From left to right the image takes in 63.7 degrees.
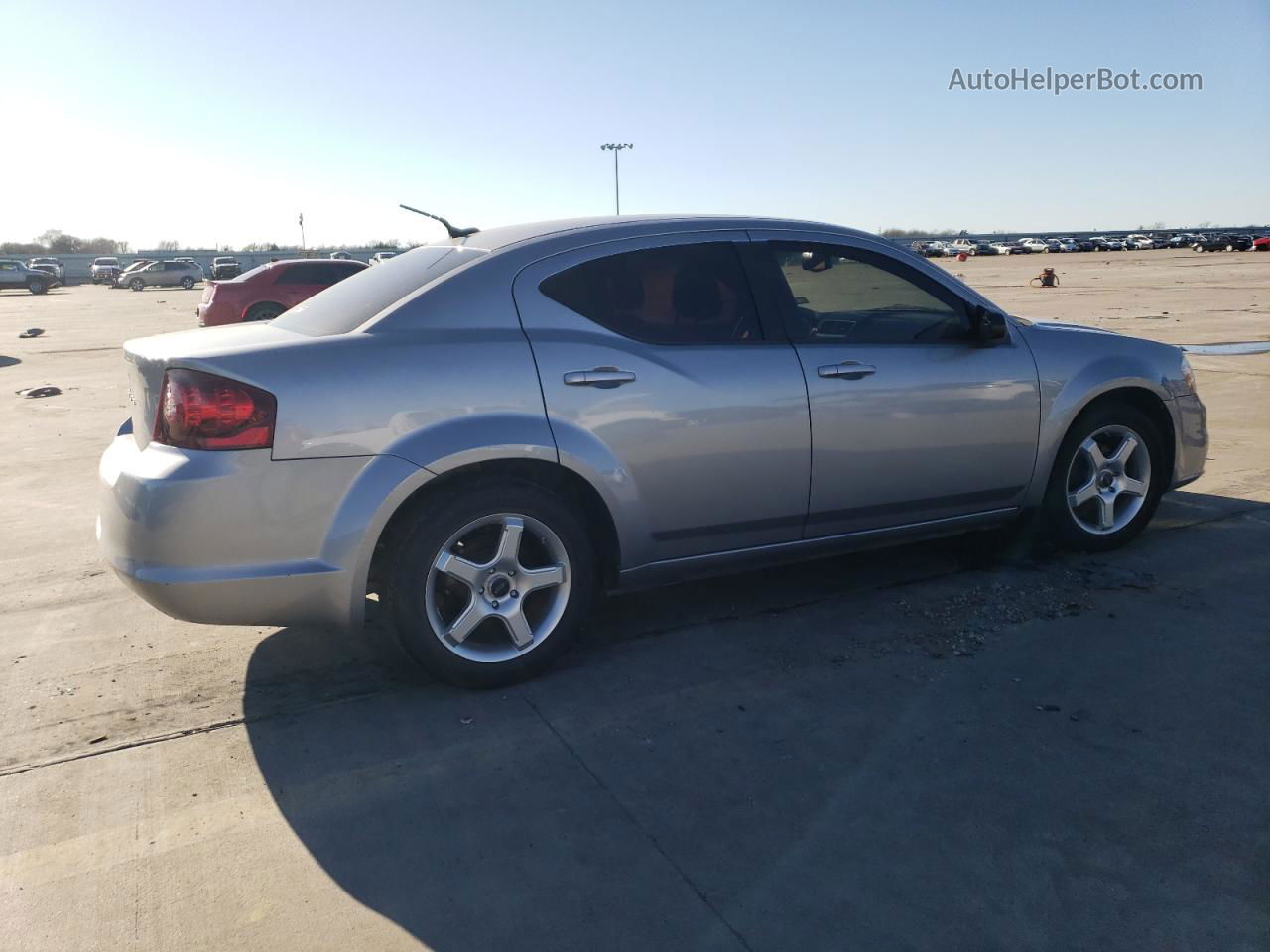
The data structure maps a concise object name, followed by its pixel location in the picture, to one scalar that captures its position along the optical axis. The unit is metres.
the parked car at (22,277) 50.62
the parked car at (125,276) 53.03
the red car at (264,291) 16.94
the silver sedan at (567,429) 3.35
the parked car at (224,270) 48.61
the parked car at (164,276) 52.97
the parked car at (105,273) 62.12
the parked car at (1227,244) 70.56
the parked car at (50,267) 54.81
